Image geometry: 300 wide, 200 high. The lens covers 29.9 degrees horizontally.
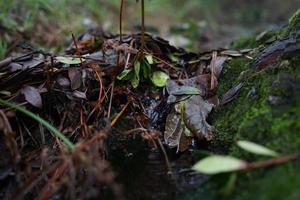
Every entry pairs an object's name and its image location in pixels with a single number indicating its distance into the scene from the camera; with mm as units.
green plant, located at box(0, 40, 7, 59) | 883
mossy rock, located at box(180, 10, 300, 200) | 472
